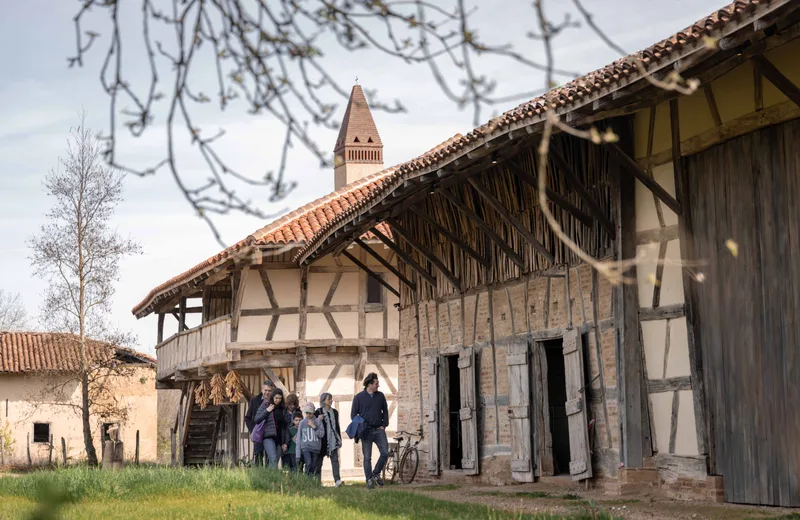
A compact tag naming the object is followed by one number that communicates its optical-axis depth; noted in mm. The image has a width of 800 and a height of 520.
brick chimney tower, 34250
